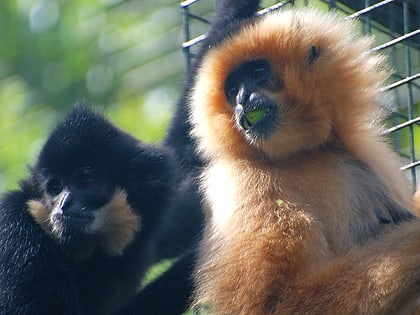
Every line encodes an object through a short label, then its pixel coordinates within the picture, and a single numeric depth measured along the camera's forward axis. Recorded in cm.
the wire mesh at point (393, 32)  1224
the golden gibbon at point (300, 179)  1026
